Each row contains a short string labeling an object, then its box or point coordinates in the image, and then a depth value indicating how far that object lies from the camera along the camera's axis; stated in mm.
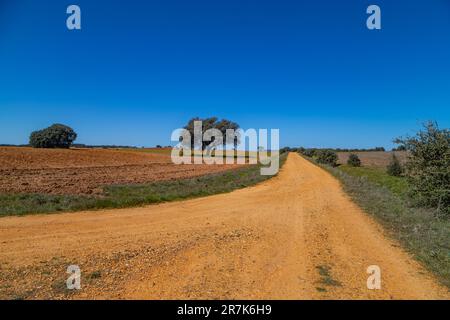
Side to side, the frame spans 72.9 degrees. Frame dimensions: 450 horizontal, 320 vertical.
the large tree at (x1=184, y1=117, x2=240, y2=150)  68875
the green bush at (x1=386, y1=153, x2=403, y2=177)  40862
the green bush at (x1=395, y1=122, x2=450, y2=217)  12645
